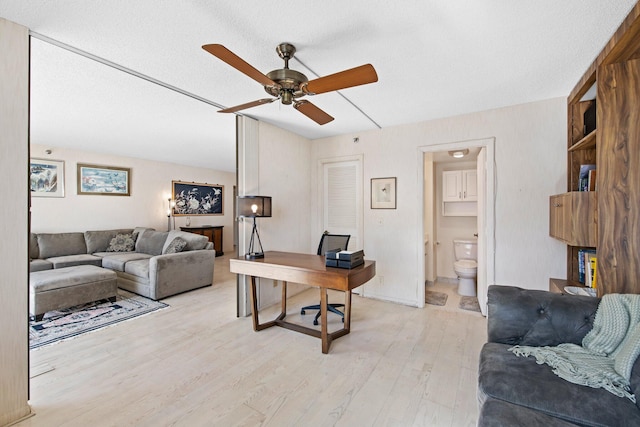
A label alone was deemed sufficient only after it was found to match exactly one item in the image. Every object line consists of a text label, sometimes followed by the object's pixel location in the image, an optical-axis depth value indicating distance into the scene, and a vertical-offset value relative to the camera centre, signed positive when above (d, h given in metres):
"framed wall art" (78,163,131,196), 5.18 +0.66
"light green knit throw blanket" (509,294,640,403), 1.23 -0.70
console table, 6.70 -0.45
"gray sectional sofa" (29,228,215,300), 3.93 -0.70
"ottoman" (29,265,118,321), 3.06 -0.87
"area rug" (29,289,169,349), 2.73 -1.18
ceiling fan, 1.47 +0.80
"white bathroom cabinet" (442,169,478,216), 4.51 +0.37
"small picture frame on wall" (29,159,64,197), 4.68 +0.63
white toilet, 3.96 -0.74
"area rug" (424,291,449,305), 3.72 -1.16
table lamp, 2.96 +0.08
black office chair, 3.13 -0.37
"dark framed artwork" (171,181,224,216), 6.63 +0.40
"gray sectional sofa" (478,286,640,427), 1.08 -0.74
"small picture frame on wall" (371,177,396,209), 3.72 +0.30
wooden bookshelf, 1.79 +0.31
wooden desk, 2.28 -0.53
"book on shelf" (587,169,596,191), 2.15 +0.27
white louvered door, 4.01 +0.24
